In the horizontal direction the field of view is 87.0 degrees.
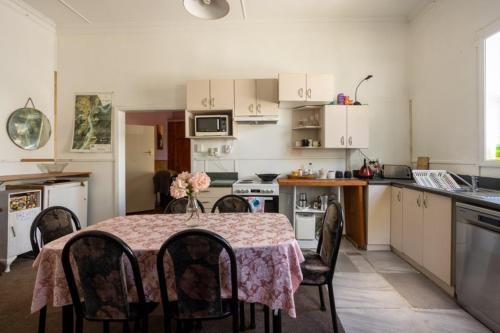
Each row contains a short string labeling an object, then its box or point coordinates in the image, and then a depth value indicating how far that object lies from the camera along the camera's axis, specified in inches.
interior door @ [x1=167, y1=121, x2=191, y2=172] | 257.1
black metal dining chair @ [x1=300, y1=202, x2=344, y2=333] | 69.9
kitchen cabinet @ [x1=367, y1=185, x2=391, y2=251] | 129.6
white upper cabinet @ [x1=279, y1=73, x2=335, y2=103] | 137.9
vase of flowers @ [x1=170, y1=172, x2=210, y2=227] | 68.7
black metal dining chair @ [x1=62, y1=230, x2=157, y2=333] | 51.3
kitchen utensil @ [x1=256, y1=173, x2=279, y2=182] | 143.1
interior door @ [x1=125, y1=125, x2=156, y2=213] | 217.3
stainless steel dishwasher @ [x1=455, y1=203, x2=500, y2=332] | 69.4
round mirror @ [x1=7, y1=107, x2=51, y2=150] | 135.9
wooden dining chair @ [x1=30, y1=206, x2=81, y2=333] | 67.3
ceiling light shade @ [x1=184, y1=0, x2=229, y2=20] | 62.9
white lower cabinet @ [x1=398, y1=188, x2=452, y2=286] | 88.8
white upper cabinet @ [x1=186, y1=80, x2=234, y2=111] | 143.3
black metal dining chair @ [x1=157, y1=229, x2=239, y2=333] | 50.5
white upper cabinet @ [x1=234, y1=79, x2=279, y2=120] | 143.6
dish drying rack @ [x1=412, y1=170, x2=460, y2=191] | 104.4
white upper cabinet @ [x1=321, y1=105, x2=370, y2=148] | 141.1
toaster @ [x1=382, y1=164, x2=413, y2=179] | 137.1
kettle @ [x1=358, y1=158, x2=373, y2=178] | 138.8
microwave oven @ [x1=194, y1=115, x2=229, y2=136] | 142.6
